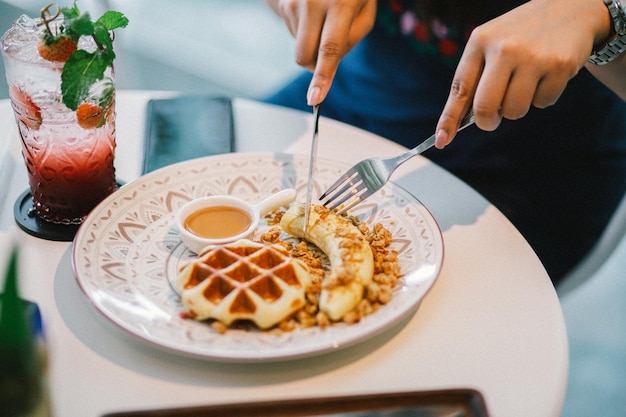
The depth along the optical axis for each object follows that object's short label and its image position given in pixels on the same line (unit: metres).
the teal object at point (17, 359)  0.51
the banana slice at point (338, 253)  0.98
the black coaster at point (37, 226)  1.20
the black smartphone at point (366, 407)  0.72
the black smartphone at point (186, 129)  1.44
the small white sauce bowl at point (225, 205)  1.15
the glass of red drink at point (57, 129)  1.12
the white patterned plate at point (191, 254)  0.92
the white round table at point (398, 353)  0.91
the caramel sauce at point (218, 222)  1.21
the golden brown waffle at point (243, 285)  0.96
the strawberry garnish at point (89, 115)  1.14
